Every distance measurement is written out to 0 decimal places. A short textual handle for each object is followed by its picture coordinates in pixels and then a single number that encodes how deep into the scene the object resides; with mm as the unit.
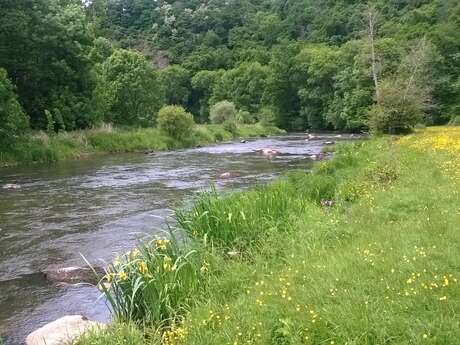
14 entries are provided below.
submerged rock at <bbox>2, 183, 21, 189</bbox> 21375
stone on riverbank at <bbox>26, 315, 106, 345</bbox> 6488
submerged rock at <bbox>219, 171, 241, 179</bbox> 22873
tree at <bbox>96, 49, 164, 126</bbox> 49844
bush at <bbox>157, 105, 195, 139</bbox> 46062
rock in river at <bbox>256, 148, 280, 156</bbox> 34766
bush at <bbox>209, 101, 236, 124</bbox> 70438
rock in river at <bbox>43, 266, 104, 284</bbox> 9875
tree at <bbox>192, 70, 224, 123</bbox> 106938
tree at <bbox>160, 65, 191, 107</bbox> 109438
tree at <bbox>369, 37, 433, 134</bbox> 34938
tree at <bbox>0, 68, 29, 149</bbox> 30016
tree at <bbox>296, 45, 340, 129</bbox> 78938
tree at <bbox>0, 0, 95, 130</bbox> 37031
